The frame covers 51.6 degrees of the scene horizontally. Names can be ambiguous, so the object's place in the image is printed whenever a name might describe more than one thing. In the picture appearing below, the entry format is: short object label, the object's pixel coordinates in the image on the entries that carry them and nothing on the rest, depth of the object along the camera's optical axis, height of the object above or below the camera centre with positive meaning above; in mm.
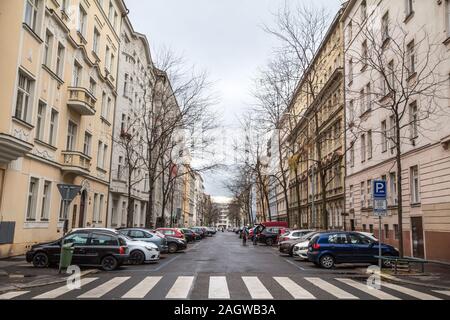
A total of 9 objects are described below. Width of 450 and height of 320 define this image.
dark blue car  19578 -531
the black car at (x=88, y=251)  17312 -757
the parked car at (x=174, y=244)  29500 -713
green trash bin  15813 -876
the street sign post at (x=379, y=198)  17078 +1450
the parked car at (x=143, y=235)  24300 -174
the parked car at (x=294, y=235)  28783 +42
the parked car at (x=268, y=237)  40969 -180
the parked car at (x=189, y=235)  45375 -189
